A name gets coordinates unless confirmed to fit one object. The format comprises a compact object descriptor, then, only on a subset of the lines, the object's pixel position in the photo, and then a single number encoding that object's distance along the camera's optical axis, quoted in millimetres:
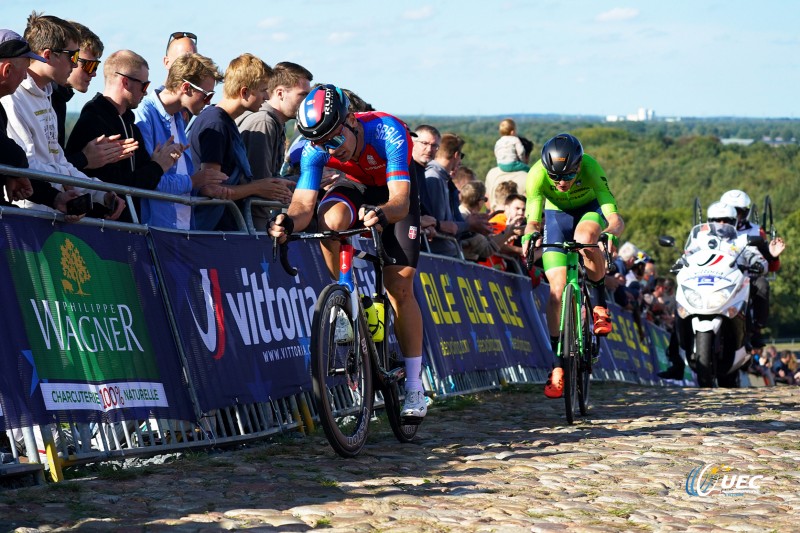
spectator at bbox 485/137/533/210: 17141
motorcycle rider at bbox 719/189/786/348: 16703
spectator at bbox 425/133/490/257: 12953
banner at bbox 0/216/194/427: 6348
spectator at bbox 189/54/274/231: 9078
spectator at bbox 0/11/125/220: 7438
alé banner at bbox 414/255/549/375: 11883
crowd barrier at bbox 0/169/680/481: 6402
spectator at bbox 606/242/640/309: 20038
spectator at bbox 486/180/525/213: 15875
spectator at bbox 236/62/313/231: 9914
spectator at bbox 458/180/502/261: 14062
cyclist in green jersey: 9945
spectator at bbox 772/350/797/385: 34216
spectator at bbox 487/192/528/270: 15219
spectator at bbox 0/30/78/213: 6695
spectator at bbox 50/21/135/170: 8070
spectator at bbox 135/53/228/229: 8852
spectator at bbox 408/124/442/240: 12102
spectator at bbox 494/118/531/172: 17062
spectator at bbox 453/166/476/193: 15289
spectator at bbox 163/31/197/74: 10594
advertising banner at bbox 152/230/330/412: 7906
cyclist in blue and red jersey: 7445
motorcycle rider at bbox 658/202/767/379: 15742
